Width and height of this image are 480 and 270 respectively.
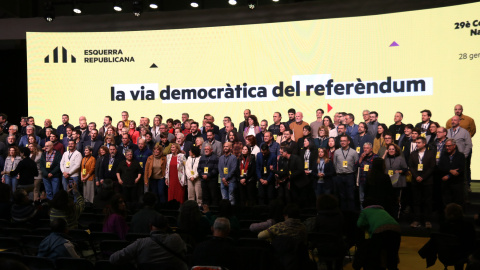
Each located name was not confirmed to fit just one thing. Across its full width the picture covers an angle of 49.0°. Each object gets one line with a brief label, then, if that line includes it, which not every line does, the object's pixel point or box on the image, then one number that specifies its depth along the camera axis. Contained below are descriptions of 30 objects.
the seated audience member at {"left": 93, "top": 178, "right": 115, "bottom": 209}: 7.55
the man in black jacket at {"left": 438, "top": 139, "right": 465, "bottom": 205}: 8.38
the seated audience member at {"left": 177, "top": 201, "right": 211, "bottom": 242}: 5.59
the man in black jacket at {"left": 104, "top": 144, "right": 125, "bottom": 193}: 10.51
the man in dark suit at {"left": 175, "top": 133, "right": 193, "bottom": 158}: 10.64
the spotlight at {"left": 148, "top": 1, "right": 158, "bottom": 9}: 13.33
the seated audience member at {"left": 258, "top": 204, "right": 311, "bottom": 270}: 4.86
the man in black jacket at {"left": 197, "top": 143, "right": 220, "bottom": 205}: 9.96
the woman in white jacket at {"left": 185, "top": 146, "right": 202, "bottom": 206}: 10.16
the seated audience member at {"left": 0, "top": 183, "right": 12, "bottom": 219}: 7.04
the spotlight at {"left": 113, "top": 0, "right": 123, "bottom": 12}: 13.51
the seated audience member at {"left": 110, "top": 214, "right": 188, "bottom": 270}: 4.46
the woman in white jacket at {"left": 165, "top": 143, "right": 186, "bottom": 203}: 10.29
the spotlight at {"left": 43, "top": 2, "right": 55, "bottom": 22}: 13.35
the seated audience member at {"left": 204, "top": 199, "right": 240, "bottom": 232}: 5.72
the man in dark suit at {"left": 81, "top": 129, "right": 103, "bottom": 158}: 11.12
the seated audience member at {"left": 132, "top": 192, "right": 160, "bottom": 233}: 5.77
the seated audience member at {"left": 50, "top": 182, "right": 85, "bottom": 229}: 6.17
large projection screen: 11.21
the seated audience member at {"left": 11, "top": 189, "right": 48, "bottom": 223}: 6.70
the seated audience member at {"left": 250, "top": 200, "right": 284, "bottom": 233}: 5.83
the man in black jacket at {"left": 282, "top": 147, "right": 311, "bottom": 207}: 9.51
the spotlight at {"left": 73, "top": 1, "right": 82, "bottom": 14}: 13.54
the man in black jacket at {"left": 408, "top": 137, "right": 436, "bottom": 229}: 8.61
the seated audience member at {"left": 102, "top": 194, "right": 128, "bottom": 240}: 5.87
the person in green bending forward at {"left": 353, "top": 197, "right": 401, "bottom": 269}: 5.19
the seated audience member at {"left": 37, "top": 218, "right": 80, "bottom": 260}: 4.84
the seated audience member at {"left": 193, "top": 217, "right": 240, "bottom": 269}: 4.24
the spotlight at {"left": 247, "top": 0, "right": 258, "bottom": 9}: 12.05
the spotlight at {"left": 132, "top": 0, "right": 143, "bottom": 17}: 12.58
